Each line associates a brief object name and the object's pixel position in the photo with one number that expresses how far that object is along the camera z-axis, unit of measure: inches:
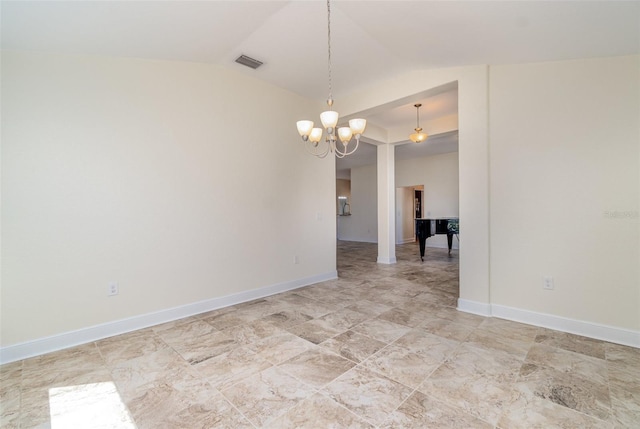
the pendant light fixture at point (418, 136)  196.4
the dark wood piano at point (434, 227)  240.1
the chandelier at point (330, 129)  91.0
